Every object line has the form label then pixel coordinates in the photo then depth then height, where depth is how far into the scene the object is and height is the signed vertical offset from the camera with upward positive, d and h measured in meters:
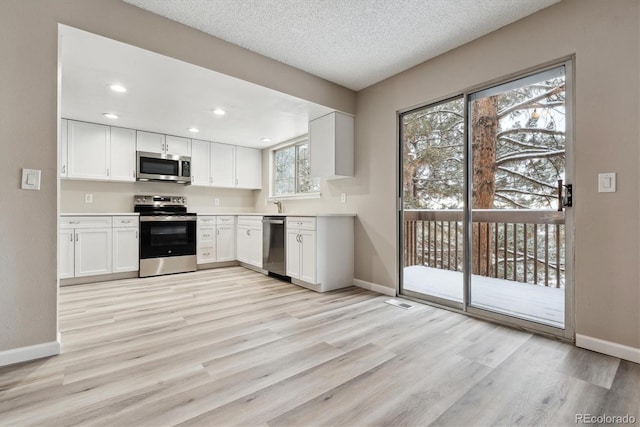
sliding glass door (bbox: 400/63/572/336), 2.72 +0.21
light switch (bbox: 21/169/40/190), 1.84 +0.21
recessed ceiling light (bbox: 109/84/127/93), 2.97 +1.29
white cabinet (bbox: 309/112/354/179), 3.62 +0.85
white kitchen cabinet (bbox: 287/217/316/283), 3.42 -0.43
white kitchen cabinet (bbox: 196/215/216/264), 4.74 -0.43
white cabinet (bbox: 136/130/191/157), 4.57 +1.12
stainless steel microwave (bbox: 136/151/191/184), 4.53 +0.73
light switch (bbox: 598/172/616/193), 1.90 +0.21
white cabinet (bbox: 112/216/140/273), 4.01 -0.43
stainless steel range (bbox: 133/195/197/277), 4.23 -0.37
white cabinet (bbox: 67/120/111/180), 4.04 +0.88
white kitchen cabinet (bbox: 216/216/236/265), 4.95 -0.43
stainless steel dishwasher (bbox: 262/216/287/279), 3.92 -0.45
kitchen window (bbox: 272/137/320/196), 4.84 +0.74
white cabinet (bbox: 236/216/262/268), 4.45 -0.44
